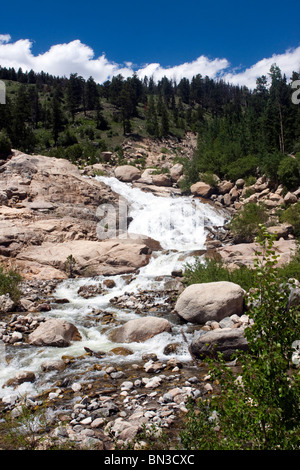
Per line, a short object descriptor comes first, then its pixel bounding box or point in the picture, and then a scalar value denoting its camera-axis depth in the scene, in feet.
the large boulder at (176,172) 126.93
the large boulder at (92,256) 57.57
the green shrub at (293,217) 68.18
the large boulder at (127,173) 111.47
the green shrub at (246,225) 69.26
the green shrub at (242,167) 114.73
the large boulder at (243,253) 48.79
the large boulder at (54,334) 30.99
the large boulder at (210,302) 35.33
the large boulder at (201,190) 105.70
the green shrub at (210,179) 110.73
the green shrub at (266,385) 9.93
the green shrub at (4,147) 82.28
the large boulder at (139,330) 32.35
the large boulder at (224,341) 27.20
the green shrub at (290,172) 92.94
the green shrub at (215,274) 43.42
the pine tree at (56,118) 171.83
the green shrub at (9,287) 43.26
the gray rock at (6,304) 40.57
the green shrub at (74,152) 126.58
